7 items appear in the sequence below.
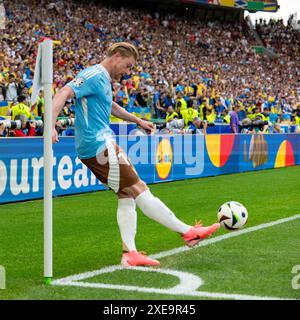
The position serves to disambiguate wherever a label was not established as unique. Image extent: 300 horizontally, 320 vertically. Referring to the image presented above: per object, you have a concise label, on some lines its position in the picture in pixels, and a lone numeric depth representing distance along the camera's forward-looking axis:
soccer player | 6.12
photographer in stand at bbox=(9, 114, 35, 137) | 13.25
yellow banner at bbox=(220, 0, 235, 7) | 43.19
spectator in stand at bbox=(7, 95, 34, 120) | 14.67
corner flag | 5.29
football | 6.99
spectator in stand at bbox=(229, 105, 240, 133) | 20.75
